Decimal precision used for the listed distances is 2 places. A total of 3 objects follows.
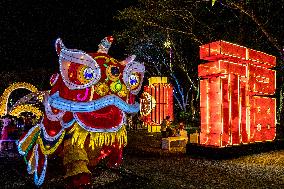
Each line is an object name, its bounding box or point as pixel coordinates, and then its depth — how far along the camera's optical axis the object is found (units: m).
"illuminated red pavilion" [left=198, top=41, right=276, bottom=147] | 11.72
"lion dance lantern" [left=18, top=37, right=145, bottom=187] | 5.98
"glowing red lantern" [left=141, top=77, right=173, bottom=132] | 22.33
